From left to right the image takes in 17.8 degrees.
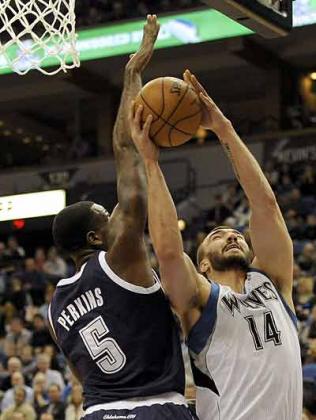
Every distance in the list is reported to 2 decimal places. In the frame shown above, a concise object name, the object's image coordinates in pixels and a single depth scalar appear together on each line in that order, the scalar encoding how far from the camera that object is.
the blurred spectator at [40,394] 10.17
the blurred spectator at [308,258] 12.56
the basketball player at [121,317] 3.45
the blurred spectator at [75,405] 9.47
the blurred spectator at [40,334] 12.52
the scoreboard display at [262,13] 4.11
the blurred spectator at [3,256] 16.29
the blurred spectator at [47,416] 9.58
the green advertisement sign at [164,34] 15.89
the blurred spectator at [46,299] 13.66
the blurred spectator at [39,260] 15.39
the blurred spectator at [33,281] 14.28
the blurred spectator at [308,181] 15.80
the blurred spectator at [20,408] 9.80
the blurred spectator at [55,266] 14.98
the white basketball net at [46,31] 4.94
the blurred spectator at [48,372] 10.84
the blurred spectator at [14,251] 16.47
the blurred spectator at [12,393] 10.44
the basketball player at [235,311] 3.44
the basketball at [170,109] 3.48
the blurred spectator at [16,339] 12.73
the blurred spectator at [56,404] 9.82
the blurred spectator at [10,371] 11.28
